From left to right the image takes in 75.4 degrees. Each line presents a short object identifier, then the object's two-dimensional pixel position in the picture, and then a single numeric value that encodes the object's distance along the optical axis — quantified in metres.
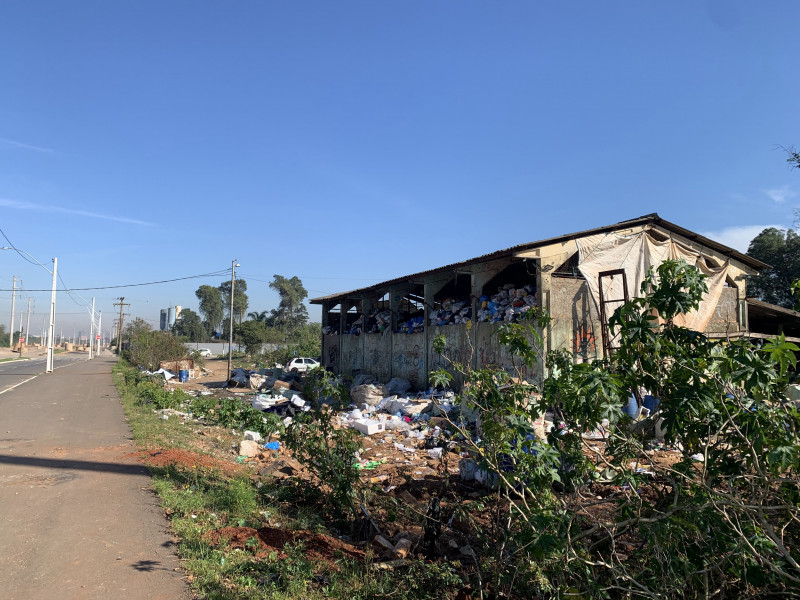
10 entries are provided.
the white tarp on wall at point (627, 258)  13.85
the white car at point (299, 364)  25.98
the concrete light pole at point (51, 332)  28.27
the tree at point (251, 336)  45.72
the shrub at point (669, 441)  2.77
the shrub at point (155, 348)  29.95
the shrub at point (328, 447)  5.55
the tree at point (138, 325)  46.06
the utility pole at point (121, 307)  67.46
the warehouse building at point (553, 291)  13.66
